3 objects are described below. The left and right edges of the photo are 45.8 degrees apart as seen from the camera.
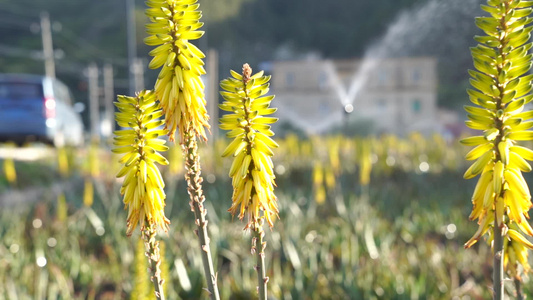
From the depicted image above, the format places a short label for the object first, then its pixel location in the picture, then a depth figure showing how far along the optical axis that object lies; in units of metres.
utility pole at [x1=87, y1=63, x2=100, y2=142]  35.22
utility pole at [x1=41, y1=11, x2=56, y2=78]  27.67
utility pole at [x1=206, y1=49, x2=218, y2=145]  12.24
